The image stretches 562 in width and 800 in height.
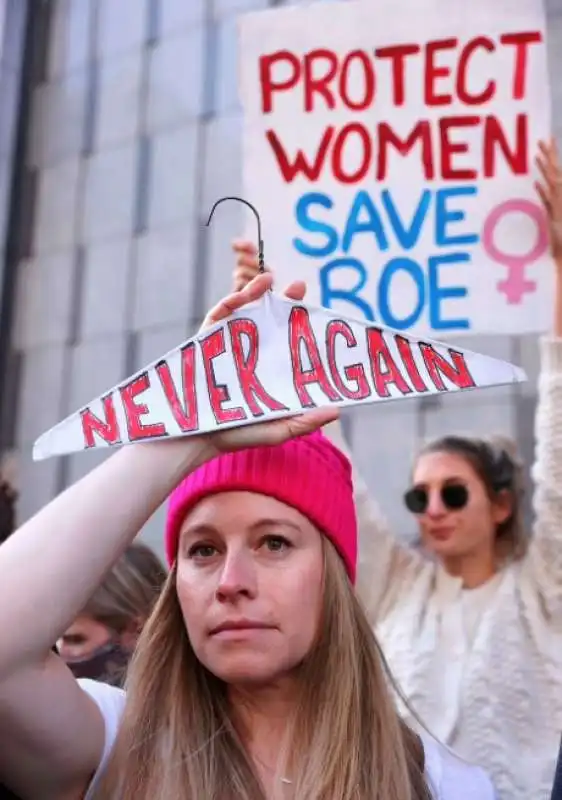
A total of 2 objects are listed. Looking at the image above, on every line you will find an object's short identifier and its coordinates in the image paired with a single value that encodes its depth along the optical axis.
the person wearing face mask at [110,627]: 1.31
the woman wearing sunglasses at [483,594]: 1.12
